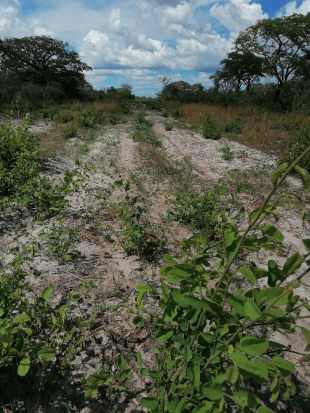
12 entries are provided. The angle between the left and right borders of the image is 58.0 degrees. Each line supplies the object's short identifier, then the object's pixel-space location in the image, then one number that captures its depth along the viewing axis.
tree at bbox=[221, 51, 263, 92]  18.81
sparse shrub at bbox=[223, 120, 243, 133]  10.23
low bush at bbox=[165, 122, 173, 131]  11.00
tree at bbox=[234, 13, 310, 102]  15.17
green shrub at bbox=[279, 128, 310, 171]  5.94
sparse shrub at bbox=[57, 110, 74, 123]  10.95
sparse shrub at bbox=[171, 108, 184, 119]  14.37
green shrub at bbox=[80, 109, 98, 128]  10.49
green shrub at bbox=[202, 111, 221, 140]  9.51
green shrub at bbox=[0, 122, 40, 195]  3.95
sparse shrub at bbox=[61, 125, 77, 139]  8.46
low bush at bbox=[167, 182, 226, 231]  3.66
